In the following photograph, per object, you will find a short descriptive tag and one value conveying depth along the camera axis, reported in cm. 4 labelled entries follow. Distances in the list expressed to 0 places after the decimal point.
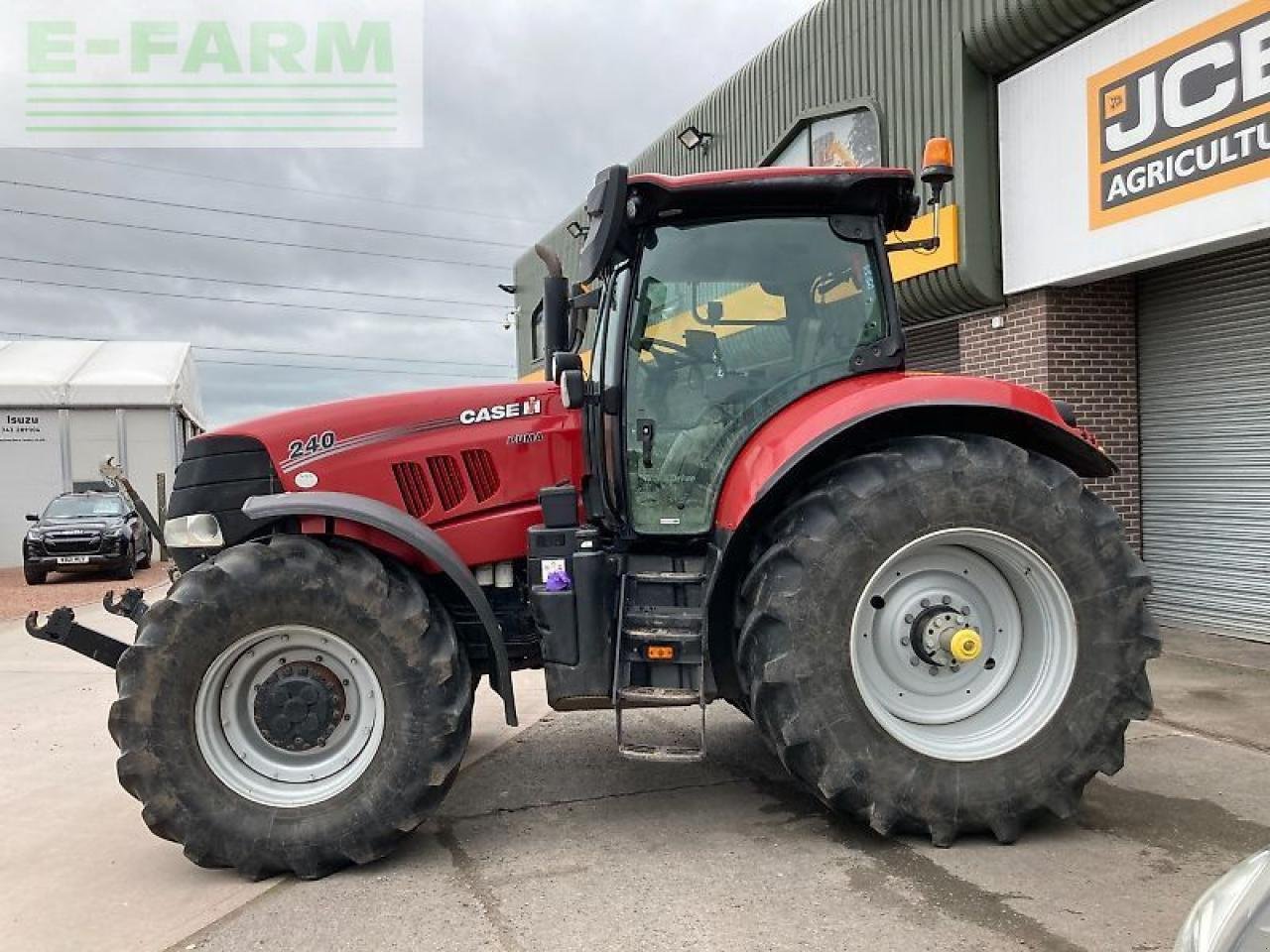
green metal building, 653
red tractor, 340
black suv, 1568
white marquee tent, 1922
